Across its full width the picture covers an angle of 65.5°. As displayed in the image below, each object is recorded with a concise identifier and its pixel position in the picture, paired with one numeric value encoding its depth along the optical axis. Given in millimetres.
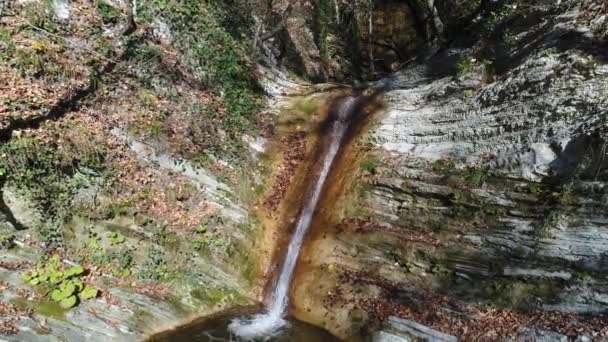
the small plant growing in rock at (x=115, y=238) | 9249
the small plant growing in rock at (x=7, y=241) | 8273
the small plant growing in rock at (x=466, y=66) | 12484
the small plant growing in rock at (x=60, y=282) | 8008
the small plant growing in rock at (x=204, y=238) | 10016
